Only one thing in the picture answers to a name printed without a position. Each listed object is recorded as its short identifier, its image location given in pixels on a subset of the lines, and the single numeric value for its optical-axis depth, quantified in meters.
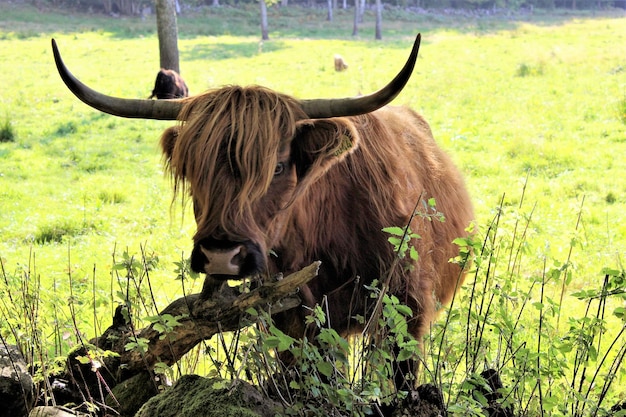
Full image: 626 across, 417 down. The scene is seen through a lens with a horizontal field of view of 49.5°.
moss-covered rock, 2.46
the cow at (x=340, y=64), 23.62
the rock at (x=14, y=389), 2.92
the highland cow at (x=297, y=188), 2.90
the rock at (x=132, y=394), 2.99
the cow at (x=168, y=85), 11.42
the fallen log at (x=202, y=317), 2.52
